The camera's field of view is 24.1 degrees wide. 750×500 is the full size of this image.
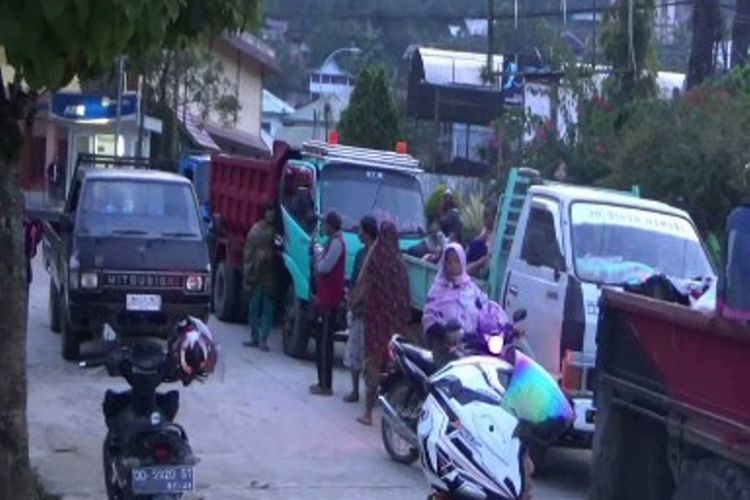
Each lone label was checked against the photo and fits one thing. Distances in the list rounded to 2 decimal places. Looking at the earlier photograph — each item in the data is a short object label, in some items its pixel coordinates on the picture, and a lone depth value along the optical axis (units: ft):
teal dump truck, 64.59
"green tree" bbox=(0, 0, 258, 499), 21.38
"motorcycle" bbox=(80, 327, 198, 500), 30.76
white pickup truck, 42.22
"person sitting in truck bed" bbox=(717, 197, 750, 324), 24.77
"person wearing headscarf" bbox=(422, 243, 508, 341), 43.80
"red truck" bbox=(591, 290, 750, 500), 25.82
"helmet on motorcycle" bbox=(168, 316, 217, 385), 30.35
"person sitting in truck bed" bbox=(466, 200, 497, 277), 58.59
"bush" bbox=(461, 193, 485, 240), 79.93
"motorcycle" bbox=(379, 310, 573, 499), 21.71
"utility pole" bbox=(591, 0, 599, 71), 96.22
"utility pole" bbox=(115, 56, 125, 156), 114.98
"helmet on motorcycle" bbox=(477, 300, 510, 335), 41.24
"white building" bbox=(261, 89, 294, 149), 241.88
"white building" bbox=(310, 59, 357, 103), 230.89
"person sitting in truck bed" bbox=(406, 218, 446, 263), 63.31
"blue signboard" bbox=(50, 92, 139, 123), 117.91
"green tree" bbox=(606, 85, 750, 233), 66.74
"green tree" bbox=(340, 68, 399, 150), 135.85
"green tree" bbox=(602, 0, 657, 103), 90.79
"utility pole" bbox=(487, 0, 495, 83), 104.83
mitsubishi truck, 58.39
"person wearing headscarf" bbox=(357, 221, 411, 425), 50.03
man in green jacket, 65.26
